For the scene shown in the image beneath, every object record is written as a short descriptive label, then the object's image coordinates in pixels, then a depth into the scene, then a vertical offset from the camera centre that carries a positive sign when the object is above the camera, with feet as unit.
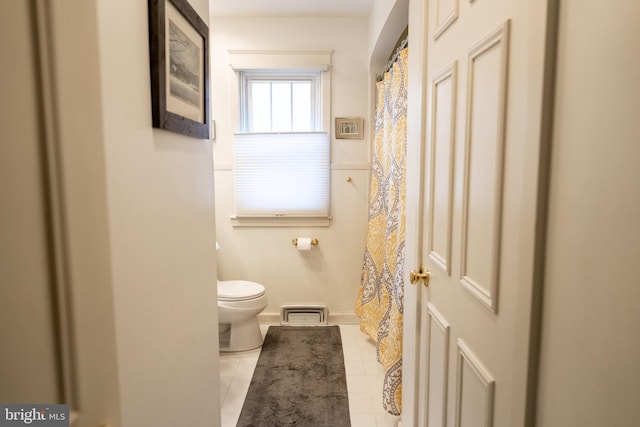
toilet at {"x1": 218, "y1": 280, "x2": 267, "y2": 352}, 7.89 -3.09
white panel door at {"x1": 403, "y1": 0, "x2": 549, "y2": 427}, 2.12 -0.20
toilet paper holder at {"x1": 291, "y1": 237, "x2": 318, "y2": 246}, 9.41 -1.71
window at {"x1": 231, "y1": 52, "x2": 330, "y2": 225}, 9.12 +1.13
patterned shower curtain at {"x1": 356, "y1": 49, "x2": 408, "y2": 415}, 6.03 -1.24
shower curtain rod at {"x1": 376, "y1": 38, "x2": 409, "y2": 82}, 6.20 +2.54
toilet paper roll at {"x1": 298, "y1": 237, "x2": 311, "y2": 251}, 9.26 -1.73
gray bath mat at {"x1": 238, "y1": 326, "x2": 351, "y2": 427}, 5.95 -4.11
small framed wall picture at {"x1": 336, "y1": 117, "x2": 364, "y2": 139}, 9.20 +1.41
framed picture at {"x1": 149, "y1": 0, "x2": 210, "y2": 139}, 2.64 +1.01
